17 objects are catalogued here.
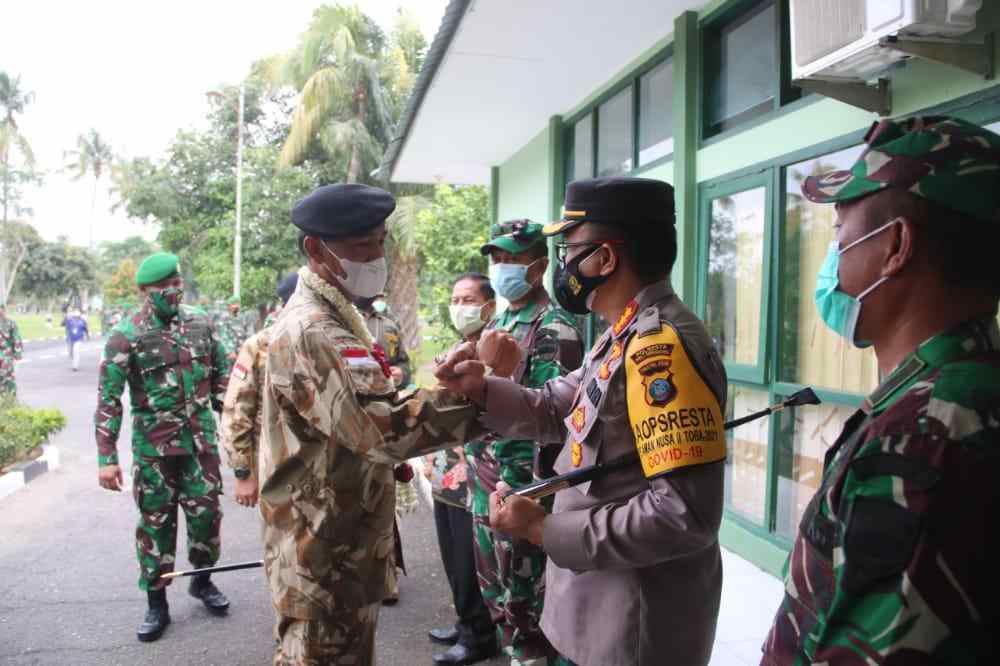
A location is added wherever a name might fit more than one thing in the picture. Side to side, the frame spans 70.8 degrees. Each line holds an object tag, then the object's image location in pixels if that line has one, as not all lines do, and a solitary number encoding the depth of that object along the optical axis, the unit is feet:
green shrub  24.77
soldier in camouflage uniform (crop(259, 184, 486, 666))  6.39
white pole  58.80
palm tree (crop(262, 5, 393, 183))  62.54
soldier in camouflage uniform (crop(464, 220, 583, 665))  9.96
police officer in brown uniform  4.96
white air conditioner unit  8.25
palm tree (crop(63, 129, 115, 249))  219.20
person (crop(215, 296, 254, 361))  40.22
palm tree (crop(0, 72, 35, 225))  152.76
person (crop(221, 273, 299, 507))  13.57
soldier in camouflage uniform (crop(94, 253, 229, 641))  13.39
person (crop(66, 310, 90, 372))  63.52
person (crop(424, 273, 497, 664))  12.39
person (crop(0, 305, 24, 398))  34.60
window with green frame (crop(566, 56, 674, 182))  18.76
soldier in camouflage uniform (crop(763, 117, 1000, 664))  3.00
